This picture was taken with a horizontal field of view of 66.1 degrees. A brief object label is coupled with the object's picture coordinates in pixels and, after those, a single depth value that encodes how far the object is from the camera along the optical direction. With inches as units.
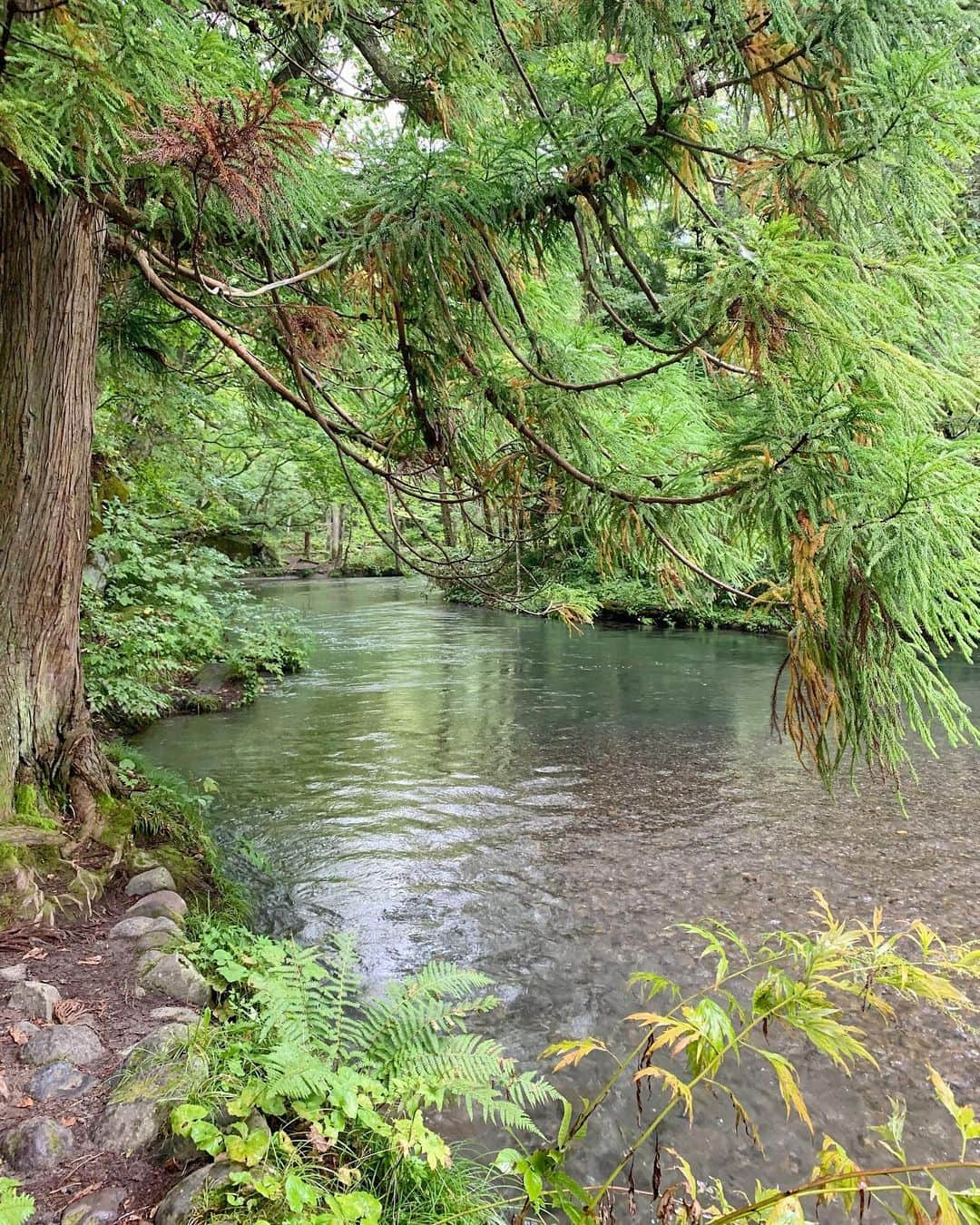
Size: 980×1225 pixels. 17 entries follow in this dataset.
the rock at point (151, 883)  151.2
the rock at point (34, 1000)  107.0
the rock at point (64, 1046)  98.4
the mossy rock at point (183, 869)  166.4
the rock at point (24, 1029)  102.0
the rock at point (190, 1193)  76.5
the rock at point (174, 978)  120.2
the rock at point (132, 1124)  87.1
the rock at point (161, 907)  143.4
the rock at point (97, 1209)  76.5
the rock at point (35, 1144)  82.7
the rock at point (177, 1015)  111.7
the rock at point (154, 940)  130.3
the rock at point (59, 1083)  92.7
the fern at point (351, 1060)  92.1
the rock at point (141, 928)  133.2
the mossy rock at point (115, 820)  157.6
